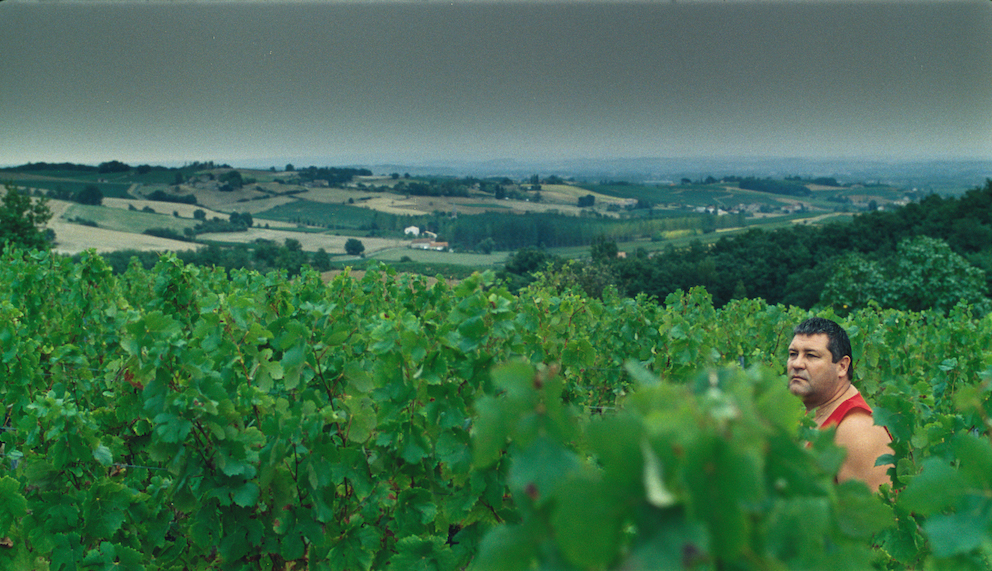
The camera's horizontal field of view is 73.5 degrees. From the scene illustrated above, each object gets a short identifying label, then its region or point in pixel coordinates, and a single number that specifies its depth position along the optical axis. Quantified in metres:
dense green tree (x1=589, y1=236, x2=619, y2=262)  39.19
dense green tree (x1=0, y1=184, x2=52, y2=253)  34.44
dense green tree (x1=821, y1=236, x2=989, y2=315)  25.12
